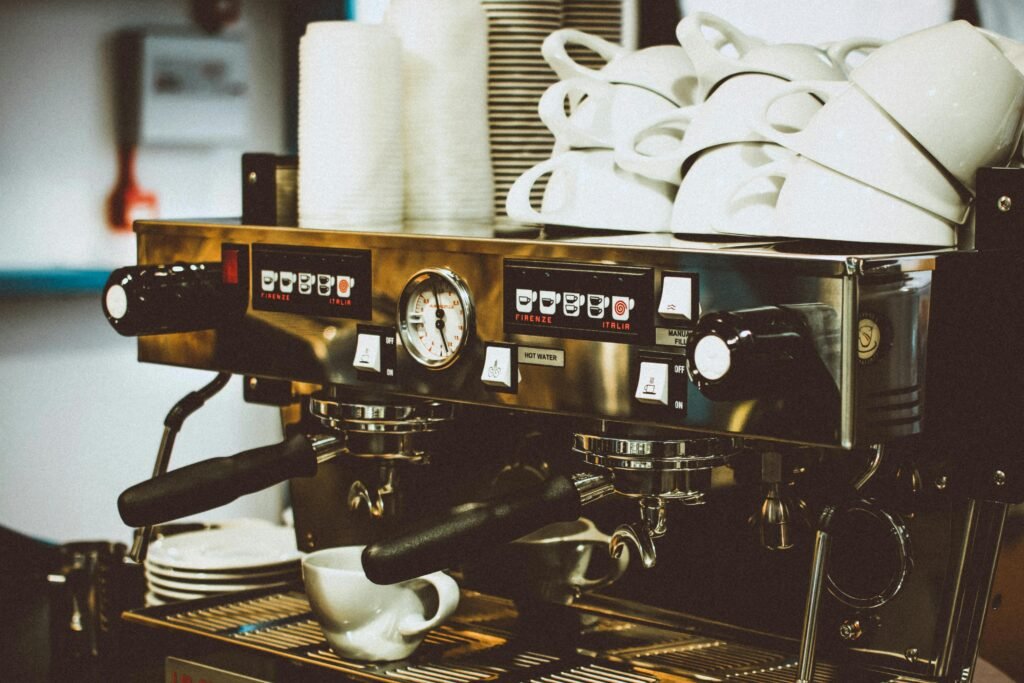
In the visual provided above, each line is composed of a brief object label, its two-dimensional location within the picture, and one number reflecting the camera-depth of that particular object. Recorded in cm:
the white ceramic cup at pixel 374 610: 152
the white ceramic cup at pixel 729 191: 143
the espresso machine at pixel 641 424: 132
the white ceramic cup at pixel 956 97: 134
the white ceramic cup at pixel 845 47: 150
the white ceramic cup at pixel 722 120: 144
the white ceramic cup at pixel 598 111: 152
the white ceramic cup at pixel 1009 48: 138
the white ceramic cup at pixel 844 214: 136
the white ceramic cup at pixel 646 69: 152
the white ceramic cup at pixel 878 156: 136
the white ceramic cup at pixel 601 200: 150
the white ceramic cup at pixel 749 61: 145
